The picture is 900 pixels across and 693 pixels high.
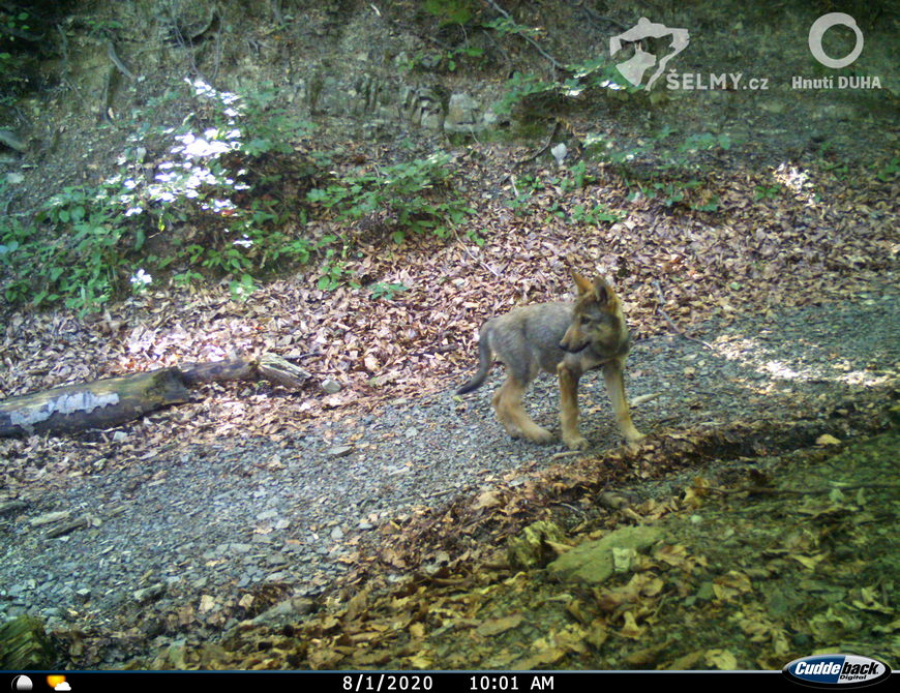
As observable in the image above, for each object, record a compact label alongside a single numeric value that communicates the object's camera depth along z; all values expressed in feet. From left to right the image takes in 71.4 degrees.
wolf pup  15.93
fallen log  21.04
